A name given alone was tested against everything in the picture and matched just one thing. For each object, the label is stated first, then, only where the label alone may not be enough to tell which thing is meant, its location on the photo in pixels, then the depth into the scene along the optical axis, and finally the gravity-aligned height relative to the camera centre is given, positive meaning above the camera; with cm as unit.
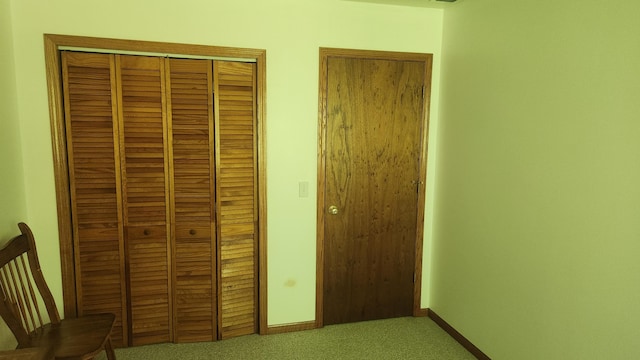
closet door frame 218 +33
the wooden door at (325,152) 259 -1
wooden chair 171 -92
